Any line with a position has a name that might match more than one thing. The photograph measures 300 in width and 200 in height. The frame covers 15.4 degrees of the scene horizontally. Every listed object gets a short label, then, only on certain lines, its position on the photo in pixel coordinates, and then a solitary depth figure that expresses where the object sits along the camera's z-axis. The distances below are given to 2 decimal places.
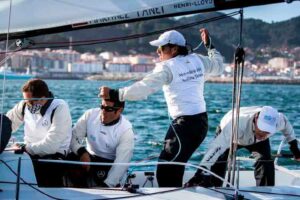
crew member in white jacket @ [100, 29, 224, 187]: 7.62
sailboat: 6.80
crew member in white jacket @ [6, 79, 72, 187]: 7.48
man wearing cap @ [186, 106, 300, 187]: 7.72
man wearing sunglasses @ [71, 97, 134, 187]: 7.72
